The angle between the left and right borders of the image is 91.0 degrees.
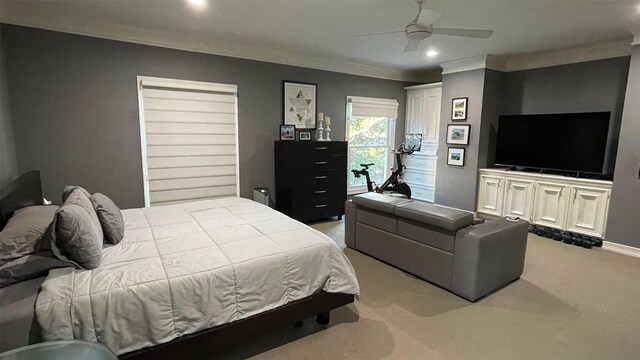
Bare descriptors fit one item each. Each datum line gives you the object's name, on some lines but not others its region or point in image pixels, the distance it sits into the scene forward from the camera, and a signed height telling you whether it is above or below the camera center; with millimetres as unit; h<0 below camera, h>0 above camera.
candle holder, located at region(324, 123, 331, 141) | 5375 +203
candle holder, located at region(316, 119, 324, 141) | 5316 +166
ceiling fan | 2724 +1013
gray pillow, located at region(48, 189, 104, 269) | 1737 -574
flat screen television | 4219 +86
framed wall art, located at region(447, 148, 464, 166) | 5453 -207
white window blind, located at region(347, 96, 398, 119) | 5816 +696
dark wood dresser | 4730 -569
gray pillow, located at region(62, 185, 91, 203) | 2387 -432
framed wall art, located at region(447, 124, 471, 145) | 5332 +188
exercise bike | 5738 -717
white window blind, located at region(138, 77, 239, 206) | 4051 -15
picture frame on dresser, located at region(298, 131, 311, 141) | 5199 +98
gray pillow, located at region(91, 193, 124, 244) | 2180 -585
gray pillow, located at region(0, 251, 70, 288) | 1603 -696
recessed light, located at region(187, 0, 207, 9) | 2949 +1286
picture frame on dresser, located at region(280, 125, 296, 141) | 5004 +141
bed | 1534 -818
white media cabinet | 4121 -758
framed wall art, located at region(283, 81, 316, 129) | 5020 +595
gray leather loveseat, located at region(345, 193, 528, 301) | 2697 -932
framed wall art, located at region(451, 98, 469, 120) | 5312 +621
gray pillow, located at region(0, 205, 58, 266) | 1710 -570
